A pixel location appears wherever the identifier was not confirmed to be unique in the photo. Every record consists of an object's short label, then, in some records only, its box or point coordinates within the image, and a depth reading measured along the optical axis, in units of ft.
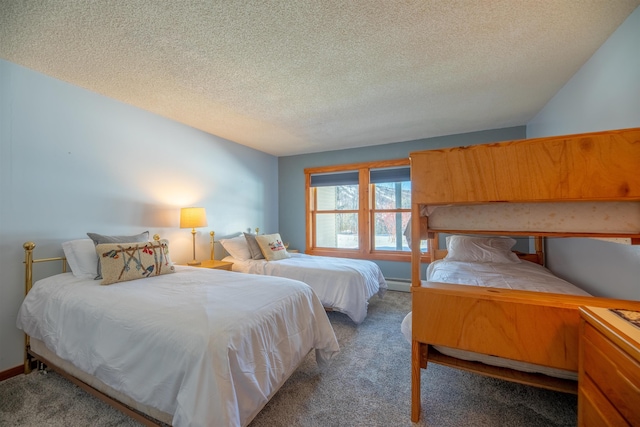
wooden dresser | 2.44
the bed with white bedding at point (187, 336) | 3.60
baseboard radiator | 13.07
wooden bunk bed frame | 3.63
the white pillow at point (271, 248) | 11.38
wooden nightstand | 10.28
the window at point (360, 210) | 14.01
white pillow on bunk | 9.92
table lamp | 10.00
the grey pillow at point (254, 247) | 11.71
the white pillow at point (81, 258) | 6.54
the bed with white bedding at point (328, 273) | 8.97
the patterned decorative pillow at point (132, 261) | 6.31
